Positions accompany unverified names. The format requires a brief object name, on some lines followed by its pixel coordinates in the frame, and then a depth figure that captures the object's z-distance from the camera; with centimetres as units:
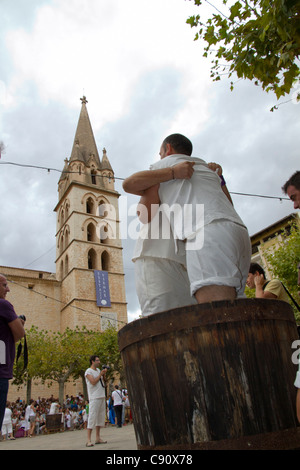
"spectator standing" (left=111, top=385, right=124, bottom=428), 1245
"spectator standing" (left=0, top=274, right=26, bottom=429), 291
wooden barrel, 144
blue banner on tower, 3466
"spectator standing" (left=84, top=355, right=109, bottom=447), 633
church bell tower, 3434
